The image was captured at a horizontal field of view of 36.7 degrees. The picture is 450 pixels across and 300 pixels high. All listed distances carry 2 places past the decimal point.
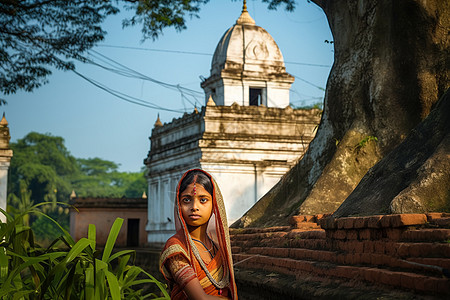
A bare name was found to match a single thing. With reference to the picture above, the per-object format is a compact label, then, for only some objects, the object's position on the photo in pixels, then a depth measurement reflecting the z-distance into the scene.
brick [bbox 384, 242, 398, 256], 4.00
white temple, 17.73
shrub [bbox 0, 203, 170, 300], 3.67
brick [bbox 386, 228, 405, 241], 4.02
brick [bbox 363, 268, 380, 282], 4.01
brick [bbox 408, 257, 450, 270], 3.51
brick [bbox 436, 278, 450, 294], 3.36
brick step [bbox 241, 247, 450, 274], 3.61
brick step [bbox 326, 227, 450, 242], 3.76
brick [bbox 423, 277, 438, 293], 3.45
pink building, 23.73
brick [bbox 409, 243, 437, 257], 3.72
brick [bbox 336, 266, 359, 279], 4.31
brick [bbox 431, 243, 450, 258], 3.60
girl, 3.04
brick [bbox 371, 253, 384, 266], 4.13
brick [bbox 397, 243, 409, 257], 3.89
